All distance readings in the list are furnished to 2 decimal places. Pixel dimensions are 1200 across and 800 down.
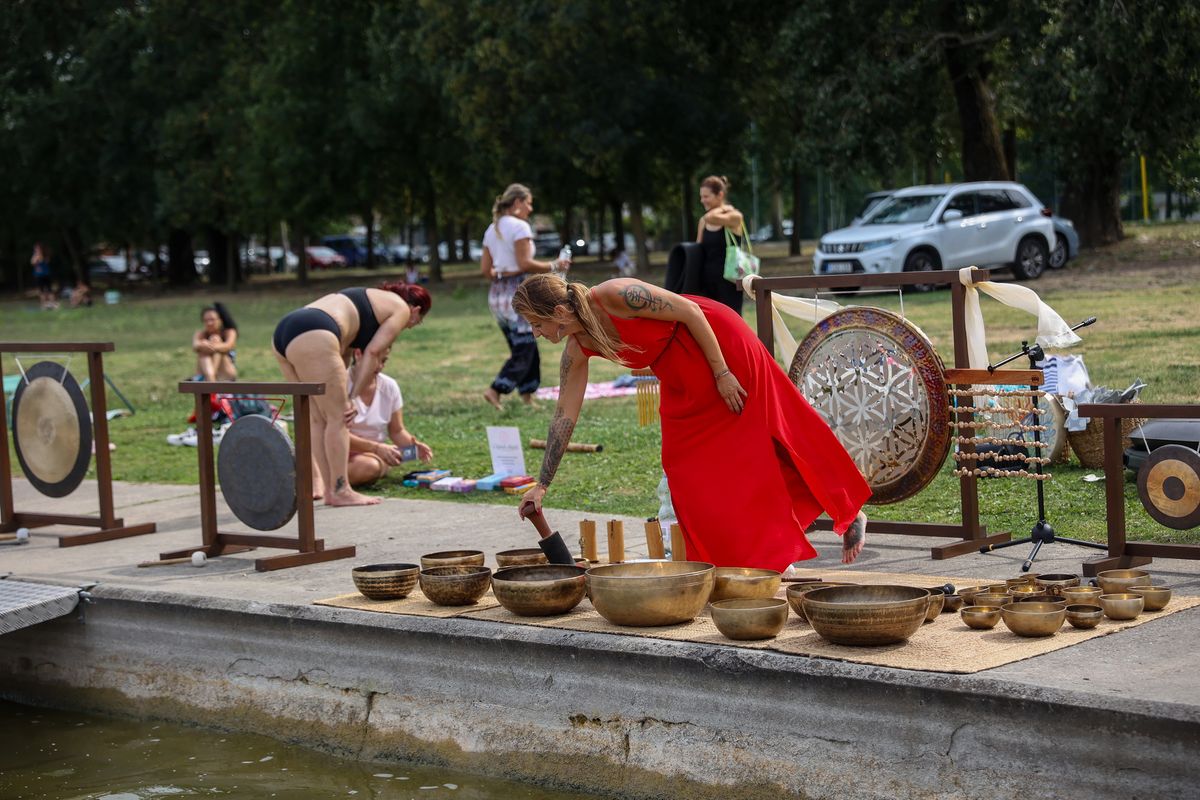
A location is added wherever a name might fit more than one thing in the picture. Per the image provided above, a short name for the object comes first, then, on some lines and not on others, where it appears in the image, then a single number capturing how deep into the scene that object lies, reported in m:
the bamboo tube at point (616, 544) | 12.99
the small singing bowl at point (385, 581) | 12.23
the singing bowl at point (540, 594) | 11.15
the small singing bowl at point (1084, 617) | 10.14
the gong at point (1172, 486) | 11.66
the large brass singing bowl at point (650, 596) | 10.56
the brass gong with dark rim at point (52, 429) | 16.49
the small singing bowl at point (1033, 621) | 9.95
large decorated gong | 13.33
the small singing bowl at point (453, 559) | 12.58
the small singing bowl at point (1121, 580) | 10.76
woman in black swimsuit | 16.97
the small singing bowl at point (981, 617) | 10.27
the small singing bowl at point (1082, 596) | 10.52
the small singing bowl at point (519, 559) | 12.41
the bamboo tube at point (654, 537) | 12.88
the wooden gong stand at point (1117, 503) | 11.36
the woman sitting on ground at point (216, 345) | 27.66
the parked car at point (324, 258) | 131.56
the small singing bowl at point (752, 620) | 10.05
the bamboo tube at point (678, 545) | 12.31
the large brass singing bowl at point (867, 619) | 9.63
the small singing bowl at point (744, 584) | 10.99
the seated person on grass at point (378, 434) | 19.29
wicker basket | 16.82
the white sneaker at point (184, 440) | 25.24
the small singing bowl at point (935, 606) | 10.48
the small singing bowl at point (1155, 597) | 10.53
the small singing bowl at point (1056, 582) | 10.87
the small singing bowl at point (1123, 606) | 10.37
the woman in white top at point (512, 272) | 23.81
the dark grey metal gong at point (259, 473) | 14.61
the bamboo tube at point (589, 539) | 13.06
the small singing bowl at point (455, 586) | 11.73
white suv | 44.09
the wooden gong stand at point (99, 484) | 15.99
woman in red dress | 11.46
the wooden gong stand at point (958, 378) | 13.33
